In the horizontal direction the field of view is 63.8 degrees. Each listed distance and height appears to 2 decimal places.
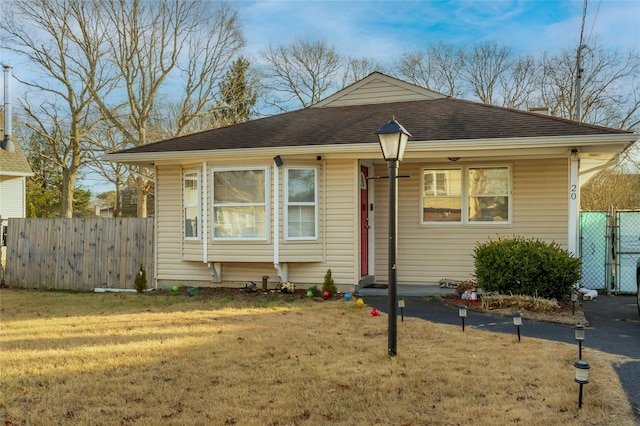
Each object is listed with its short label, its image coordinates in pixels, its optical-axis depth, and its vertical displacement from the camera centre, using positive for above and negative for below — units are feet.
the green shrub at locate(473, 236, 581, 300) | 27.37 -3.02
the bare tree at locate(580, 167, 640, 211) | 74.64 +3.40
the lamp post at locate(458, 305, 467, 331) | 20.77 -3.94
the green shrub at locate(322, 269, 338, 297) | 32.22 -4.50
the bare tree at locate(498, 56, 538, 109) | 92.32 +23.86
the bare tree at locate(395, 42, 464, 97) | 98.07 +28.30
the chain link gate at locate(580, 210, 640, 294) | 35.09 -2.45
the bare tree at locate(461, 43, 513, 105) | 95.76 +27.32
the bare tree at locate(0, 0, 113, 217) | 77.51 +22.91
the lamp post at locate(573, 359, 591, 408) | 12.33 -3.85
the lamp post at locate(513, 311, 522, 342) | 18.70 -3.81
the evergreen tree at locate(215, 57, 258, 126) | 94.79 +22.68
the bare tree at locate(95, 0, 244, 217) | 81.51 +26.30
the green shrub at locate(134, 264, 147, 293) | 36.73 -4.86
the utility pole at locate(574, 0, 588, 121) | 64.90 +16.68
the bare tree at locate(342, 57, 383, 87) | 99.30 +28.42
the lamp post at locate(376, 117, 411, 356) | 17.66 +1.00
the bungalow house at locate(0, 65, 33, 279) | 67.67 +4.47
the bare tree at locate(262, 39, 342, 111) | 100.32 +28.18
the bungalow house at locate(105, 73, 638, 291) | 32.81 +1.05
